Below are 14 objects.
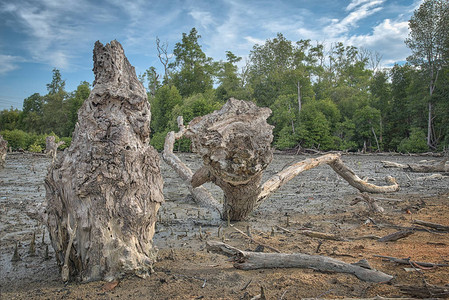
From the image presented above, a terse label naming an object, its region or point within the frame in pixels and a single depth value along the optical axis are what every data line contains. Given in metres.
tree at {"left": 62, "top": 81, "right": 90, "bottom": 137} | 34.09
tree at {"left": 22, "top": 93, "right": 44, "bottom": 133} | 45.78
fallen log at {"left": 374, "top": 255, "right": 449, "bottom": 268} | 2.65
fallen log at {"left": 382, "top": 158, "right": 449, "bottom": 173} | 10.41
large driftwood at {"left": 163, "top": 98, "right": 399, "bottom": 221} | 3.49
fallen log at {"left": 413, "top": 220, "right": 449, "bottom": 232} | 3.95
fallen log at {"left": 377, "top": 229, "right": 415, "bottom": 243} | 3.60
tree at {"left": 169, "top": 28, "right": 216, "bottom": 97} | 39.66
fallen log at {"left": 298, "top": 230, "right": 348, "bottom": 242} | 3.85
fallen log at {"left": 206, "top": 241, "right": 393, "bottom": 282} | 2.75
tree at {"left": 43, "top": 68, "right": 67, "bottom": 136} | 40.28
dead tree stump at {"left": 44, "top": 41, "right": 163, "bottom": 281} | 2.71
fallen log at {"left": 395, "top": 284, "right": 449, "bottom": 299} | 2.05
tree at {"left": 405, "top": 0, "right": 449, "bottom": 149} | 25.88
